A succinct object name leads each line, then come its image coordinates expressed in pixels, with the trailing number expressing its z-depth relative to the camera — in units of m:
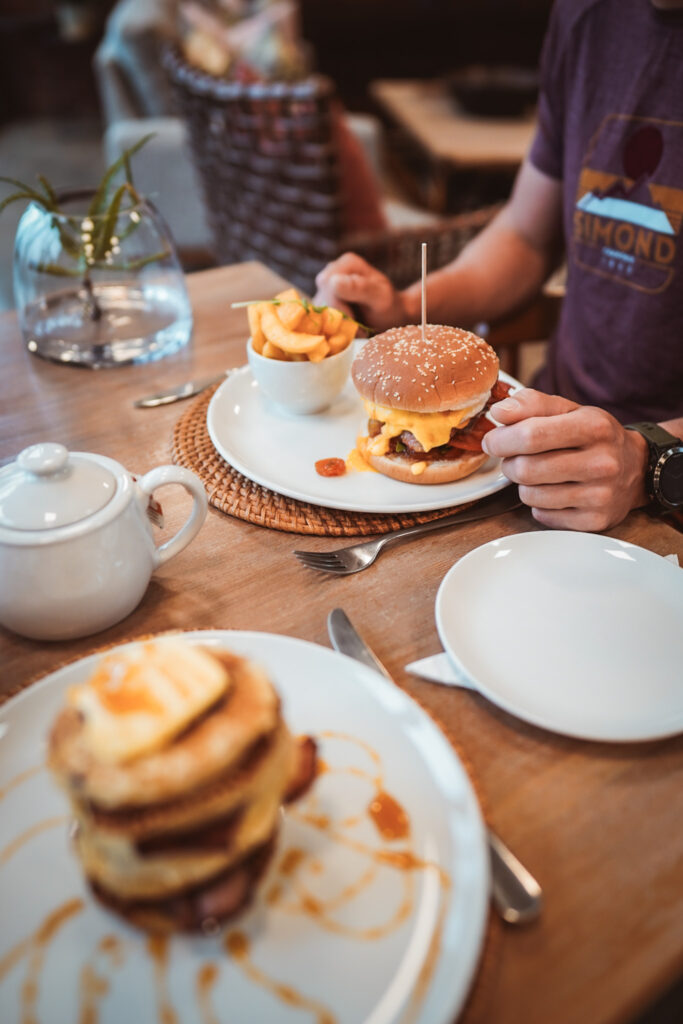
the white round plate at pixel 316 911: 0.49
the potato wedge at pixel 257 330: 1.19
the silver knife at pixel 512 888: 0.54
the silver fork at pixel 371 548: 0.91
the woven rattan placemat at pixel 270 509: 0.99
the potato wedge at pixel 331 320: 1.18
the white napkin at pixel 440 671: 0.74
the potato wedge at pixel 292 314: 1.14
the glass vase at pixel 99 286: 1.37
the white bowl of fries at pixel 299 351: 1.14
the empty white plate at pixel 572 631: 0.70
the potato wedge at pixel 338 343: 1.19
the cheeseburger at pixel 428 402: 1.06
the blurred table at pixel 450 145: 3.79
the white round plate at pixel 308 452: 1.02
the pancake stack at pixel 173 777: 0.45
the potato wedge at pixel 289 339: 1.13
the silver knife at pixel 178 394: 1.26
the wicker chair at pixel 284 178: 2.40
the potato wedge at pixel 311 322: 1.16
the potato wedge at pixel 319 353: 1.15
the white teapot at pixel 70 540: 0.72
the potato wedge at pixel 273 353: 1.16
